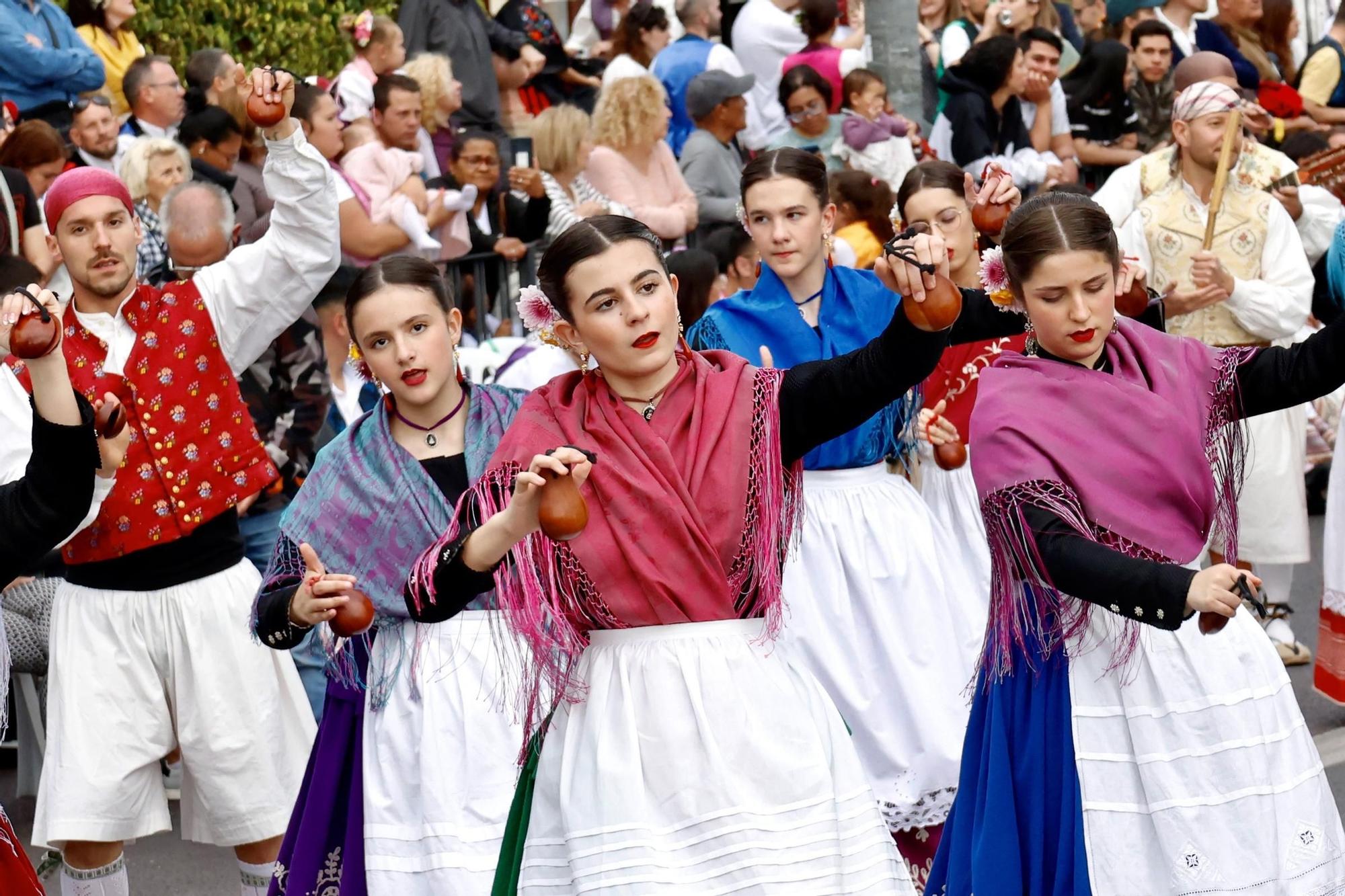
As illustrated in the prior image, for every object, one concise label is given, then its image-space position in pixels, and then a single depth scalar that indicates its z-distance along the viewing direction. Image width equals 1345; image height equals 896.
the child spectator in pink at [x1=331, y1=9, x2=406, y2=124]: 18.54
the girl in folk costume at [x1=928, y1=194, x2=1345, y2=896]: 7.42
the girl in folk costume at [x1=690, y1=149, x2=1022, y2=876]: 10.69
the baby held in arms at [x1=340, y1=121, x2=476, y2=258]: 16.02
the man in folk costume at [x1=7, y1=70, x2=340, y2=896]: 10.08
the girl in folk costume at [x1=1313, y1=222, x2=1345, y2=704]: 12.74
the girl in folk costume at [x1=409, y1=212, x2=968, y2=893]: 6.59
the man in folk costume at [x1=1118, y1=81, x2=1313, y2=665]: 14.18
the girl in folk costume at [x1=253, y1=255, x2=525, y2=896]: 8.47
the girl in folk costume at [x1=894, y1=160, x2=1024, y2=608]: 12.32
